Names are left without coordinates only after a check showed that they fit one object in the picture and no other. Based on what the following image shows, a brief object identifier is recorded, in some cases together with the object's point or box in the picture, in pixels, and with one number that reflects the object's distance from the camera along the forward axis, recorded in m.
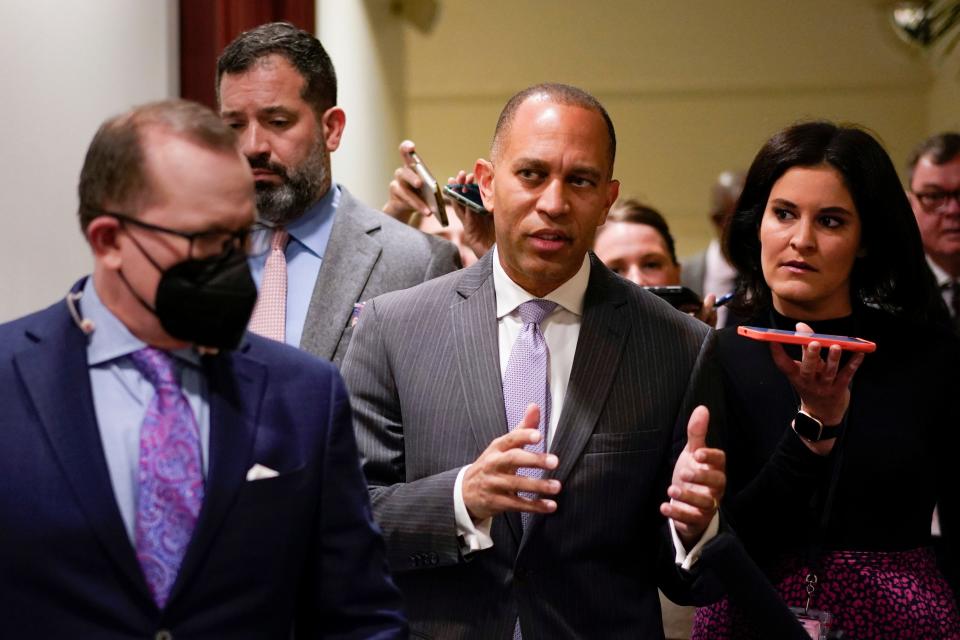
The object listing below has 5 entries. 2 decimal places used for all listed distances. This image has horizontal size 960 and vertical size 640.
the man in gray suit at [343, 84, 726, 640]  2.19
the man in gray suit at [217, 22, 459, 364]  2.87
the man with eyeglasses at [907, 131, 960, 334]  4.15
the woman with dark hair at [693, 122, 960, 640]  2.43
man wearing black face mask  1.62
